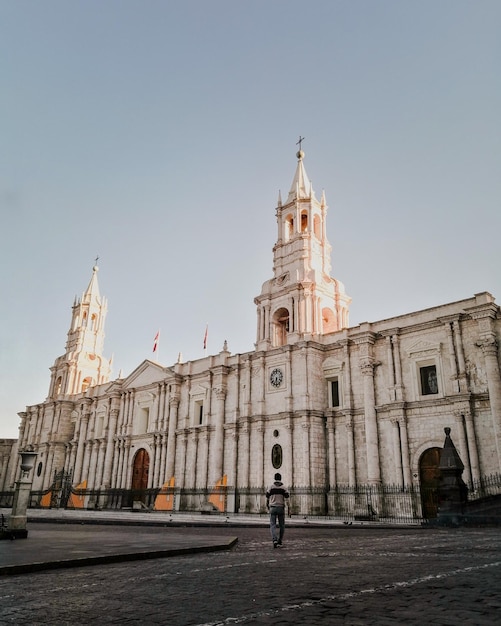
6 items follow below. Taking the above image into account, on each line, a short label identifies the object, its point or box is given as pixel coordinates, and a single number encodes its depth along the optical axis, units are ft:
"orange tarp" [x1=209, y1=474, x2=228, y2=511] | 101.65
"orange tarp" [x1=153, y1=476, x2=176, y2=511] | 111.55
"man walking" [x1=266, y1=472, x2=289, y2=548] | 33.60
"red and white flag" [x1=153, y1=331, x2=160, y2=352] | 145.88
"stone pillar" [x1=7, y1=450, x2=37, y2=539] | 34.86
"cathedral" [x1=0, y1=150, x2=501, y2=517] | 81.30
